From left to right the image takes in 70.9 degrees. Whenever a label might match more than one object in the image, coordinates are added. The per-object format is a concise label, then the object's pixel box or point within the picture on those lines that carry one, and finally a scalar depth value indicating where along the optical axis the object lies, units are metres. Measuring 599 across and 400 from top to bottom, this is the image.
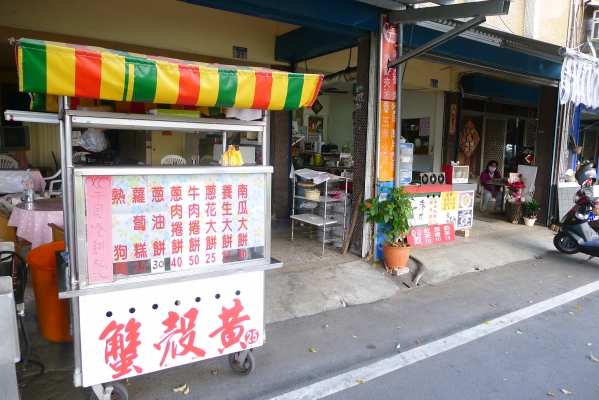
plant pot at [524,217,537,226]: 9.45
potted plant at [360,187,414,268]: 5.90
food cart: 2.48
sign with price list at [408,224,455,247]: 7.20
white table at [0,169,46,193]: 6.48
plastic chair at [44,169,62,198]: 7.08
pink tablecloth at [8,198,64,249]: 4.59
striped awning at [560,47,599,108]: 7.22
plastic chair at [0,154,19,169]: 7.93
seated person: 10.78
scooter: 6.86
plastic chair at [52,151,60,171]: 10.20
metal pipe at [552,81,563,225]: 9.39
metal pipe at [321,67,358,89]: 7.13
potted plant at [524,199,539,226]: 9.39
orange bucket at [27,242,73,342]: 3.50
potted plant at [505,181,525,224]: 9.64
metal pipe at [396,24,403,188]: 6.14
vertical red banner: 6.05
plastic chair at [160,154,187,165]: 8.50
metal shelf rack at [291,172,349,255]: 6.59
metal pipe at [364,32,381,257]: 6.04
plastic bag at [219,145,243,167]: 3.18
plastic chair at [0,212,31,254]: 5.34
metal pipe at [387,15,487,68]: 4.98
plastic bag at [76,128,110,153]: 3.75
